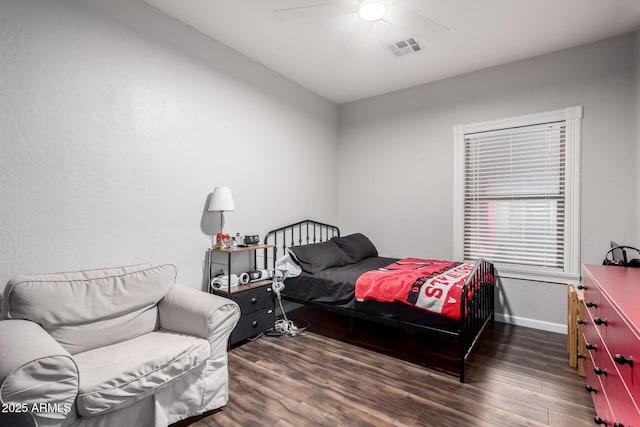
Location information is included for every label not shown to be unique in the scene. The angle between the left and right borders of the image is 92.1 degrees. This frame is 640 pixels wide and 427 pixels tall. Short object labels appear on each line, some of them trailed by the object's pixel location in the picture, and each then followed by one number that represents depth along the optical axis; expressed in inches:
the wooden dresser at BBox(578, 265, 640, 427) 42.8
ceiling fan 81.3
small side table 105.1
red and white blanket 89.8
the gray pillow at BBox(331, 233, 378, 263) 143.9
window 118.0
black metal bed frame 86.7
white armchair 48.7
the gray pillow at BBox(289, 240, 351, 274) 125.5
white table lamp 107.1
